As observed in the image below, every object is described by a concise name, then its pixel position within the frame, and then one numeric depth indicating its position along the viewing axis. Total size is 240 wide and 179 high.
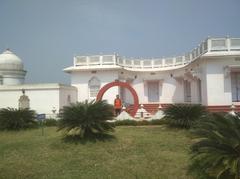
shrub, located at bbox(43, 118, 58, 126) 17.42
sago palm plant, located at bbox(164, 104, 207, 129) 14.18
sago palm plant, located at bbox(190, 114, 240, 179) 6.13
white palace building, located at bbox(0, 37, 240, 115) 17.33
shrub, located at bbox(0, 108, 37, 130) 15.41
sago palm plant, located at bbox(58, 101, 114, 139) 11.20
